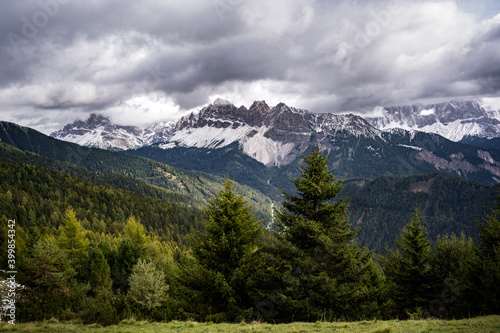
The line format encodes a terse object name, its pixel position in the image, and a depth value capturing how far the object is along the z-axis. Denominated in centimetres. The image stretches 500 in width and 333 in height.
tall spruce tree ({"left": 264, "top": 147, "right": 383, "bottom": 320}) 2002
